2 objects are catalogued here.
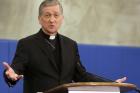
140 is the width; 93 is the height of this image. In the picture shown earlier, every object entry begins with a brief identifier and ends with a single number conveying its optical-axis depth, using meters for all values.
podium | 5.90
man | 6.67
